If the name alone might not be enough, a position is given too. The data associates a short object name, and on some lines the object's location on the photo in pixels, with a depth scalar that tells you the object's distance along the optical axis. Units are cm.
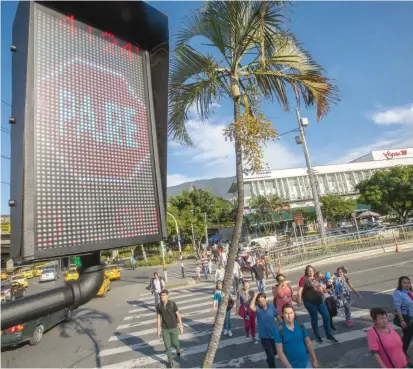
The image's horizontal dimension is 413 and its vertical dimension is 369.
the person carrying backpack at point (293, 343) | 388
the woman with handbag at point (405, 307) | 493
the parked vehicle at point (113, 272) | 2177
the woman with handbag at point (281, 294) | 611
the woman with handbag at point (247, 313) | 682
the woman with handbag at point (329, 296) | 689
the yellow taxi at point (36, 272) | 3437
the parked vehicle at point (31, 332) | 744
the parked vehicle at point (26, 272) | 3220
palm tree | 337
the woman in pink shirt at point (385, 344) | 348
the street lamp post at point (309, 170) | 2017
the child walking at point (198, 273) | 1801
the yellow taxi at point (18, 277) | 2238
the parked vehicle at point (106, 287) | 1606
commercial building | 4578
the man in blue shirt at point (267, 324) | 507
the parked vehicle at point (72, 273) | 1842
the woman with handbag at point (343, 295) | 694
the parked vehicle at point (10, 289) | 1295
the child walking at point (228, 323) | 734
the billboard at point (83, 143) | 146
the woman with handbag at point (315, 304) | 620
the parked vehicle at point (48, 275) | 2802
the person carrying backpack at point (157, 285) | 1111
